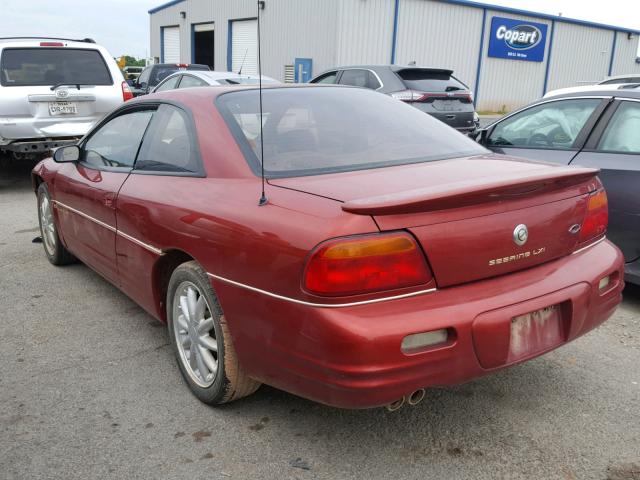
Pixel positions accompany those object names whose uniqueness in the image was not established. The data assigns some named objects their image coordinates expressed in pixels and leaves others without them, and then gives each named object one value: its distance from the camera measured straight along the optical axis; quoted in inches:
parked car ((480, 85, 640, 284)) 158.2
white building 792.3
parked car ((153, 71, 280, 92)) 394.6
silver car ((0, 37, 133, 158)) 290.5
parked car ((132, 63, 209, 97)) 620.1
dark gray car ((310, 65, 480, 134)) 368.5
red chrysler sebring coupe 84.4
